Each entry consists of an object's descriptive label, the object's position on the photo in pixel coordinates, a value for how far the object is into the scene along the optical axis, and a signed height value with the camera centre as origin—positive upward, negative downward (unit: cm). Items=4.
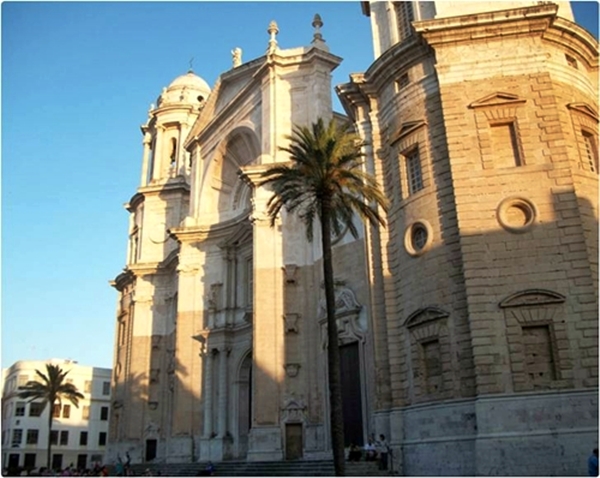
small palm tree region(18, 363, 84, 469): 4941 +587
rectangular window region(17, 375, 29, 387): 7605 +988
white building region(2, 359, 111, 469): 7062 +480
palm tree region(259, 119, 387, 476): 2084 +860
